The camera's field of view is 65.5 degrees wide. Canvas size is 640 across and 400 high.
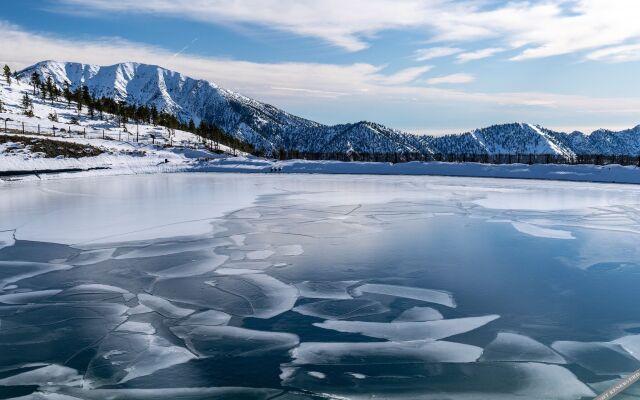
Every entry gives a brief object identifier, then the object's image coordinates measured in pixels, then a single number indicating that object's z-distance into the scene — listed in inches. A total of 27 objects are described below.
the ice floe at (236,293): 276.7
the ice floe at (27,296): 288.8
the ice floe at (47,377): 187.8
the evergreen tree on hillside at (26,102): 3626.2
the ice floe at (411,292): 289.6
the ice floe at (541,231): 510.7
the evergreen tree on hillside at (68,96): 4310.8
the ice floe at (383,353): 208.5
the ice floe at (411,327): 237.5
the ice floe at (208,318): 252.2
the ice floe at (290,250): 419.2
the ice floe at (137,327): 239.9
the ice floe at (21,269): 339.6
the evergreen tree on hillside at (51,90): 4284.9
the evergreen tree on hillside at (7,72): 4611.2
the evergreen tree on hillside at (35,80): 4478.3
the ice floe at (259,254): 406.3
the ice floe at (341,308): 266.2
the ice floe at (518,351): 211.0
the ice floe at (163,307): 265.9
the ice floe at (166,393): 176.1
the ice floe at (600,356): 201.3
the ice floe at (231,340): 217.2
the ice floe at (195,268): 352.8
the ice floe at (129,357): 193.6
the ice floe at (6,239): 458.3
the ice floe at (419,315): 260.1
